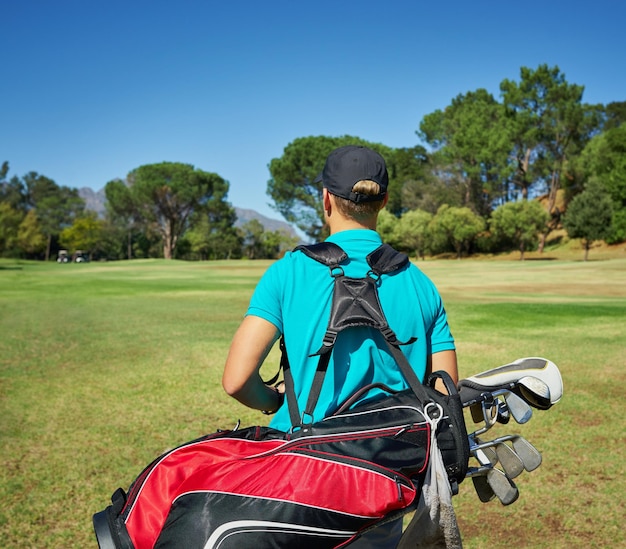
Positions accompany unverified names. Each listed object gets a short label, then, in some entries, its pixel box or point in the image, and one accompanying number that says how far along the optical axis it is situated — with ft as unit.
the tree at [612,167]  204.85
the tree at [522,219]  214.48
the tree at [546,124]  248.52
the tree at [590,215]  179.52
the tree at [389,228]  242.45
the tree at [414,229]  238.89
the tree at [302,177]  265.95
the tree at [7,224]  196.65
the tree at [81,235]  301.22
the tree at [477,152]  247.70
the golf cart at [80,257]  309.59
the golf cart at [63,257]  307.85
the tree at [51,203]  343.67
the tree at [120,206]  298.56
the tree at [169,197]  296.51
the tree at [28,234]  245.24
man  6.86
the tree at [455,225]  230.07
